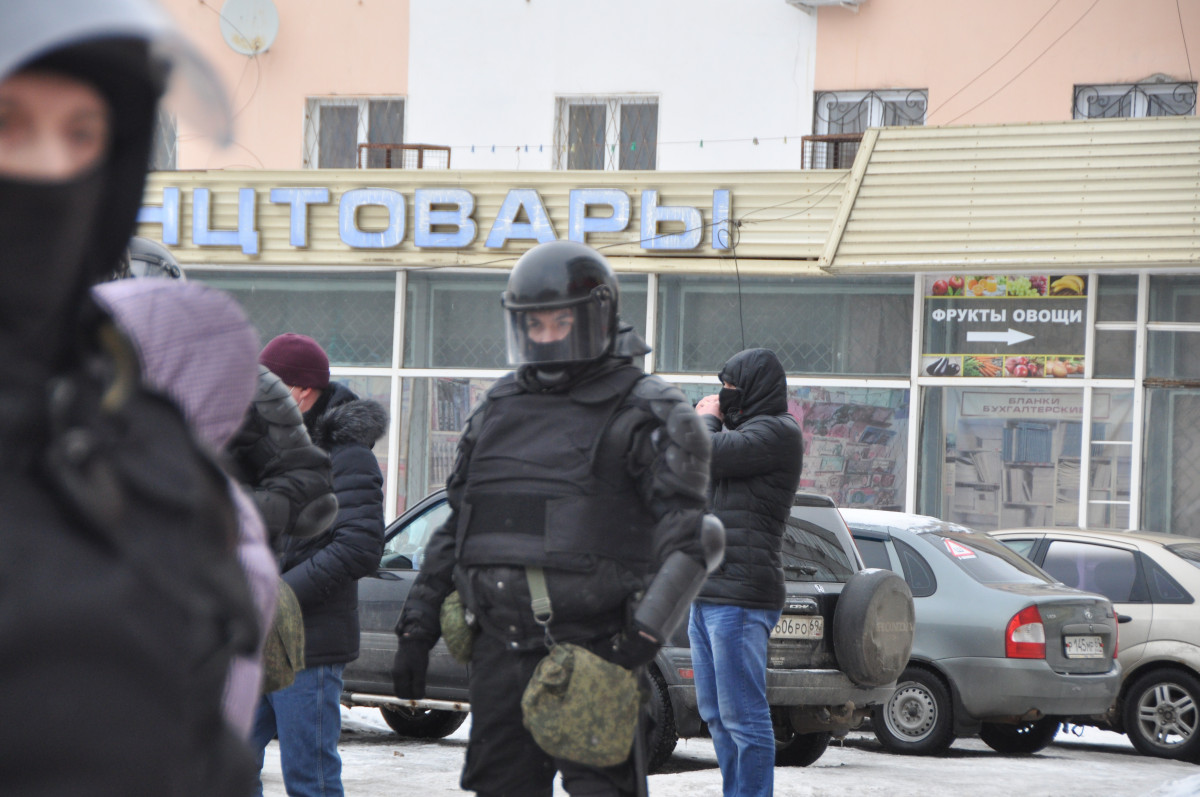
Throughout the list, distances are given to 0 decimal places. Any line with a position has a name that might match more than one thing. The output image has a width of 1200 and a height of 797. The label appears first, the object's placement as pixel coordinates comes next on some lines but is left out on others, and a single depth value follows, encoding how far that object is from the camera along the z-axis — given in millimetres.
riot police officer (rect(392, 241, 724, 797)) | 7777
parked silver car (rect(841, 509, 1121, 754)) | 18000
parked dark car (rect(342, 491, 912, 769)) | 14961
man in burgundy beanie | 9117
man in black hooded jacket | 11445
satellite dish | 34094
